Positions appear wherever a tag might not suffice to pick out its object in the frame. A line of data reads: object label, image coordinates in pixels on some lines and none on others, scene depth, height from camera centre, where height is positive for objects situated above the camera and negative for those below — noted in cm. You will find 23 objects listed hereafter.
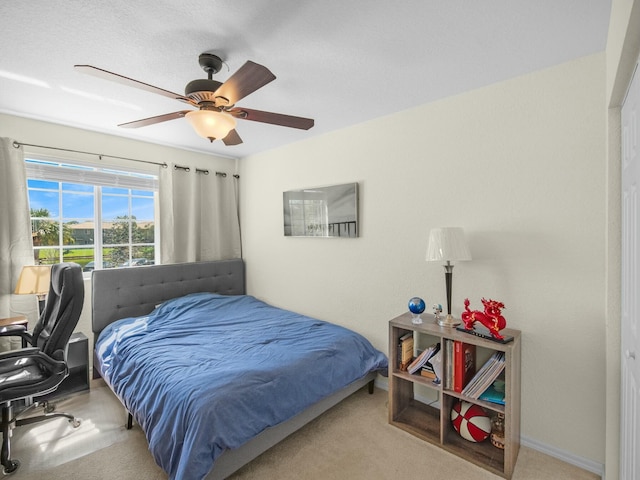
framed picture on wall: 300 +24
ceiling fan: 148 +75
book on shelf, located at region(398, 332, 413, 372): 235 -88
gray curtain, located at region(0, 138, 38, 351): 269 +8
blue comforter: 164 -88
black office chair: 190 -77
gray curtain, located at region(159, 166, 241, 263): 366 +25
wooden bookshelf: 184 -118
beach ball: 205 -126
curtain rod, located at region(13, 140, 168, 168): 275 +85
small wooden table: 244 -66
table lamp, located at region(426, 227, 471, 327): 208 -10
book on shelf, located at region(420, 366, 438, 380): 221 -100
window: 300 +25
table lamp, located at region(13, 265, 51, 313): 254 -33
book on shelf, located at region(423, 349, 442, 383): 216 -92
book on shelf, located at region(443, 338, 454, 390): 209 -88
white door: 119 -25
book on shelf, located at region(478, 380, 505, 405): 194 -102
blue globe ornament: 226 -54
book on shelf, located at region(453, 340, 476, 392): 205 -87
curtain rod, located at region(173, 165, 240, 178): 372 +82
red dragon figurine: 190 -53
